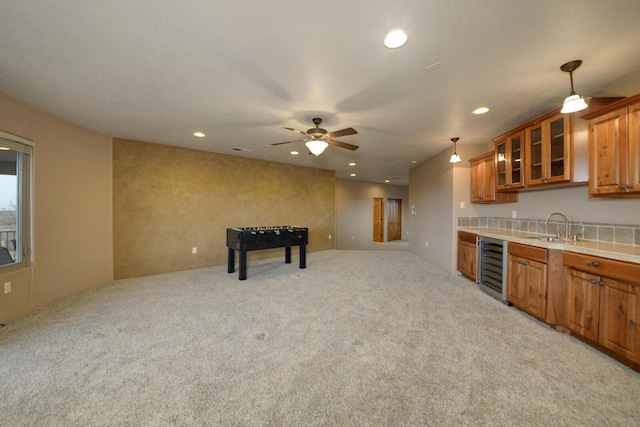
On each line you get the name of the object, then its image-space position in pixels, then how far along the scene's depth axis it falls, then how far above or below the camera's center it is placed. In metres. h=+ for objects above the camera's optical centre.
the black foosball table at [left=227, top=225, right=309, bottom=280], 4.07 -0.53
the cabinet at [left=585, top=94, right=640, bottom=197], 1.97 +0.55
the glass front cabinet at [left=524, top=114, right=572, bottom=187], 2.56 +0.70
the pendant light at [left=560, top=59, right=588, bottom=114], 1.93 +0.92
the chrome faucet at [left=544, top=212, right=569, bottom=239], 2.86 -0.15
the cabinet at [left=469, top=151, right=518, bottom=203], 3.71 +0.48
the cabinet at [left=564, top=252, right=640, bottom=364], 1.77 -0.77
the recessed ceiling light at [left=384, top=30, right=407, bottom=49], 1.64 +1.24
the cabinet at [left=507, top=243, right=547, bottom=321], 2.48 -0.78
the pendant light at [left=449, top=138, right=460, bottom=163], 3.82 +0.86
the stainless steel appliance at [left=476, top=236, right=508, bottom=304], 3.02 -0.78
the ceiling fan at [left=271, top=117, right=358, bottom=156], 3.02 +0.95
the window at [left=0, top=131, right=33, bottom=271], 2.63 +0.12
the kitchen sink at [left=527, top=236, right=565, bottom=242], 2.80 -0.35
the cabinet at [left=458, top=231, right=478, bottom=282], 3.81 -0.73
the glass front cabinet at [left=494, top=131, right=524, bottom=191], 3.18 +0.72
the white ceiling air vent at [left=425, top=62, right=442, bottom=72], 1.98 +1.24
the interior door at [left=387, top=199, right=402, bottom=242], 10.55 -0.36
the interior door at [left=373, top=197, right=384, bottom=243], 10.12 -0.34
